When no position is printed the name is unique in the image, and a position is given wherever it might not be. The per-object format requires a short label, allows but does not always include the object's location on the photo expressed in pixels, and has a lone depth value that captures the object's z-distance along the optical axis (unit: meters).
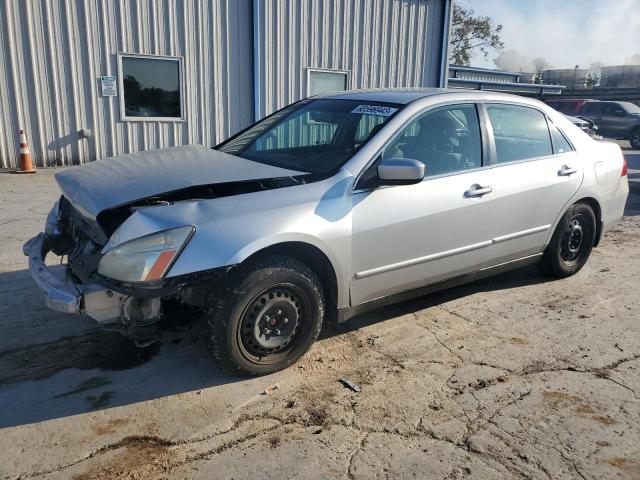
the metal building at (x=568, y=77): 42.12
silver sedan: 2.96
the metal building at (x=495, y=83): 20.20
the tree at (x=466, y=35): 40.56
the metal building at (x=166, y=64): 9.71
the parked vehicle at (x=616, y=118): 21.06
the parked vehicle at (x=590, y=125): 17.45
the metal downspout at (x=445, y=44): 14.31
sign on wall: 10.24
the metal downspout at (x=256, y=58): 11.38
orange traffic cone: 9.65
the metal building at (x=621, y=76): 39.97
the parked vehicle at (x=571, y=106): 21.94
